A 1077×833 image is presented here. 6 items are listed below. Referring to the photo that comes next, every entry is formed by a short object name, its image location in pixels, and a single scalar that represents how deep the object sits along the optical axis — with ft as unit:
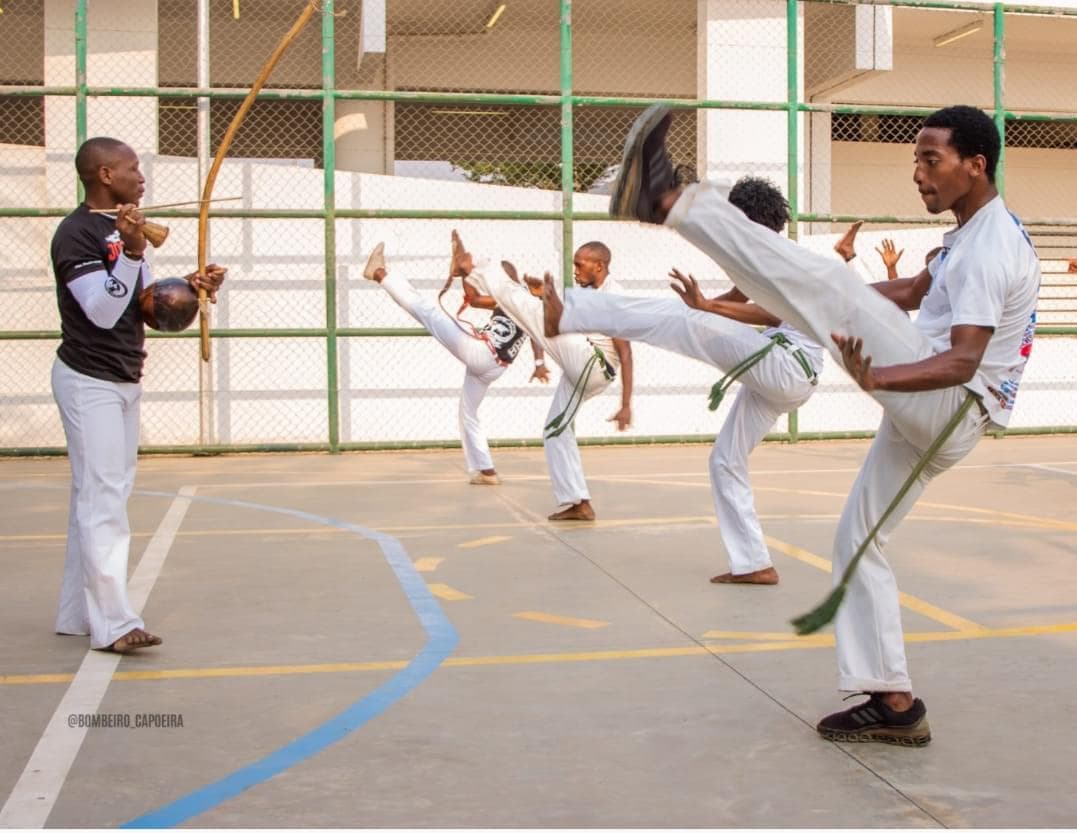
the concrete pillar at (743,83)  49.60
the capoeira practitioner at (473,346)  35.88
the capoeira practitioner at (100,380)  17.44
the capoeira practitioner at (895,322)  12.81
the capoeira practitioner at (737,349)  18.53
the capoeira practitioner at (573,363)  28.07
